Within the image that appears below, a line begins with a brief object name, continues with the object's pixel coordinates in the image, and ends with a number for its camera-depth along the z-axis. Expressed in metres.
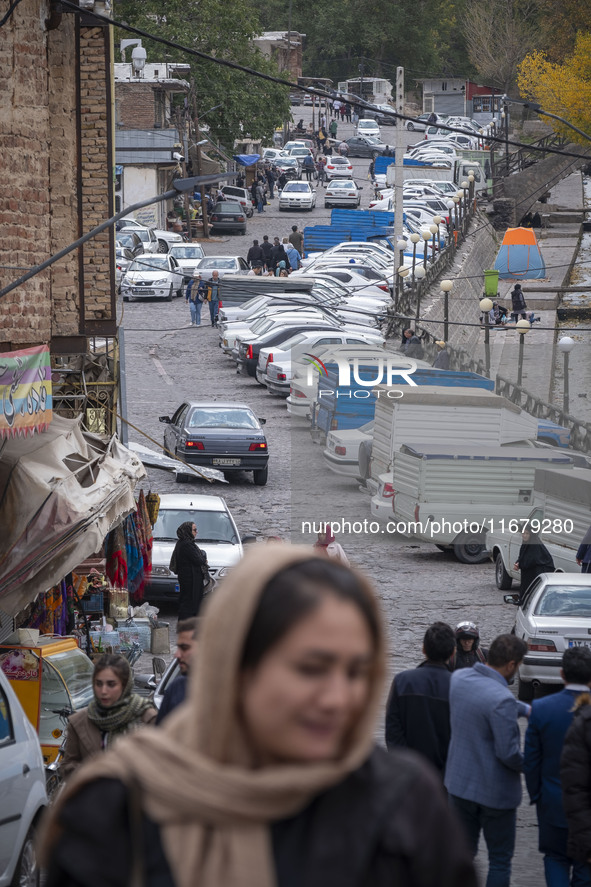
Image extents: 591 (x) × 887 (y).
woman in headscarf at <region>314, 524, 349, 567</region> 15.47
